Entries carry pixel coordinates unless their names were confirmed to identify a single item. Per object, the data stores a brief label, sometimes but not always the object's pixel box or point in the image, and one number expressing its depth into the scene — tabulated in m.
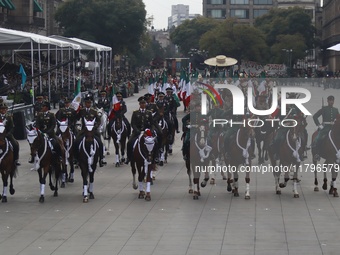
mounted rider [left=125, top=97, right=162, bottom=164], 19.14
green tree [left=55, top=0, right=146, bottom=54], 96.50
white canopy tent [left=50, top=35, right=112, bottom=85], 57.62
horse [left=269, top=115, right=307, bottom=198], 19.36
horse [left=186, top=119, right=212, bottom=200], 19.12
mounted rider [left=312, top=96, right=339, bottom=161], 19.80
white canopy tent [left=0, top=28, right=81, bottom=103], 37.59
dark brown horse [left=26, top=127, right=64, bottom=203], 18.67
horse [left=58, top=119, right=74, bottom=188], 21.61
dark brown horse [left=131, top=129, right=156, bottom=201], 18.86
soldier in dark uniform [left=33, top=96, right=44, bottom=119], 23.58
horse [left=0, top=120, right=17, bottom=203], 18.66
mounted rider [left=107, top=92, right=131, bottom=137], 24.58
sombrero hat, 71.84
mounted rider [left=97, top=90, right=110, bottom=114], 27.38
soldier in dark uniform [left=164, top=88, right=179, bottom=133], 26.16
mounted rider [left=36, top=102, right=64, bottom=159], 19.44
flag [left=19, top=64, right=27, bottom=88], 32.16
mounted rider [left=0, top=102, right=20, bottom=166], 19.09
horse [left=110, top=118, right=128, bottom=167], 24.52
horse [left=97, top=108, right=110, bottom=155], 26.35
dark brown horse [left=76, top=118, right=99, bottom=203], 18.82
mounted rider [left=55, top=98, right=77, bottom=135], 22.23
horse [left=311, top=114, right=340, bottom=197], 19.50
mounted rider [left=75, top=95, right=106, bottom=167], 19.01
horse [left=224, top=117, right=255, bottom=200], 19.30
